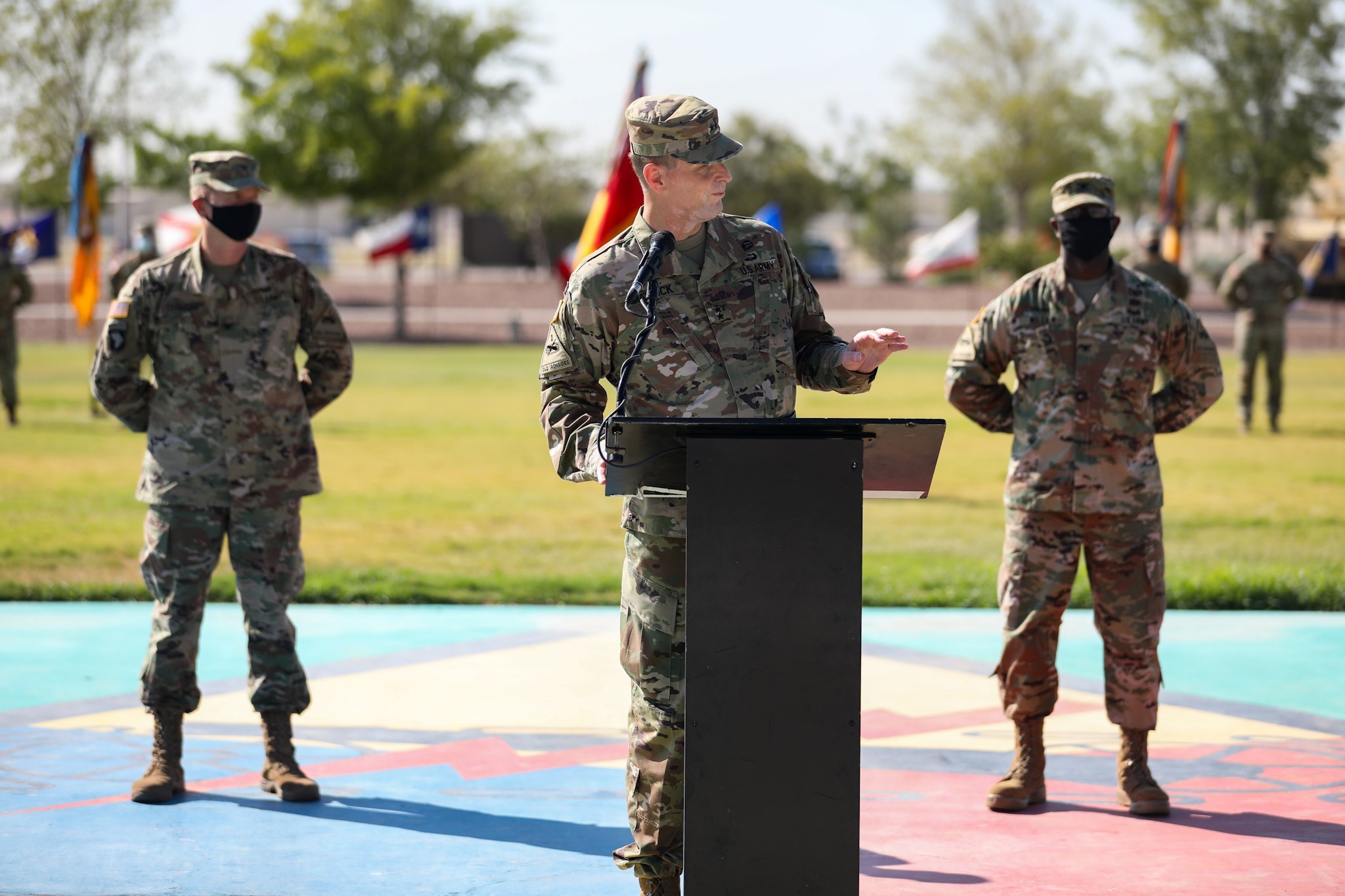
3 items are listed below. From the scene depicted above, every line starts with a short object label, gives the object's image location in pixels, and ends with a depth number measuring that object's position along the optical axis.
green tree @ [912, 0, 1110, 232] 58.50
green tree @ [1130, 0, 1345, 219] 51.91
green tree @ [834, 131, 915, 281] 66.19
